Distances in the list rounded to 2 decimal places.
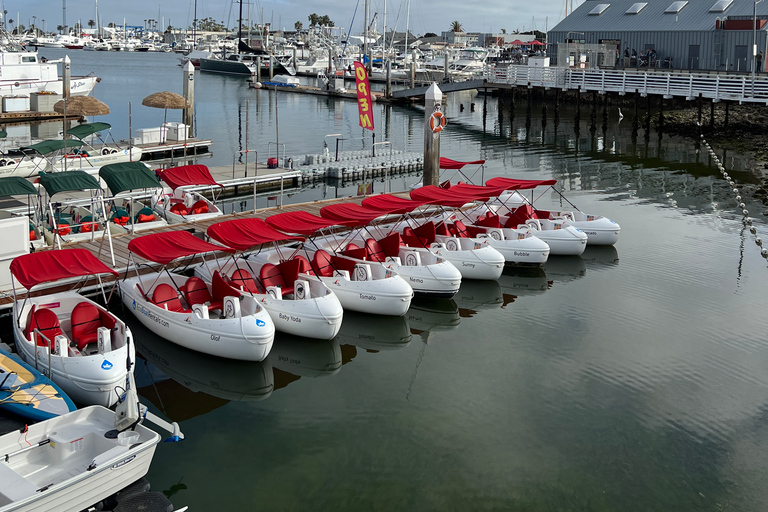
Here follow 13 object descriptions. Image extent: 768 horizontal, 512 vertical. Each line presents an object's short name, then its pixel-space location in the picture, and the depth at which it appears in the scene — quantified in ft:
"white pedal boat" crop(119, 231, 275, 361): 52.80
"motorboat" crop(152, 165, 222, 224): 84.33
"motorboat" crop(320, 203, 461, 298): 66.08
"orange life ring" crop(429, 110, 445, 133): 95.28
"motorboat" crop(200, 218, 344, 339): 56.75
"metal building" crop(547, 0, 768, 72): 182.60
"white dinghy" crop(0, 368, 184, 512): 34.50
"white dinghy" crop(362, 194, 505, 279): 70.95
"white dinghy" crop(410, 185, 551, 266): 75.41
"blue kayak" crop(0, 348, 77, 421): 41.24
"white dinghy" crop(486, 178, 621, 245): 83.51
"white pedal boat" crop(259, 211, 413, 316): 61.67
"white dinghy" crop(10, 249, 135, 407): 45.88
